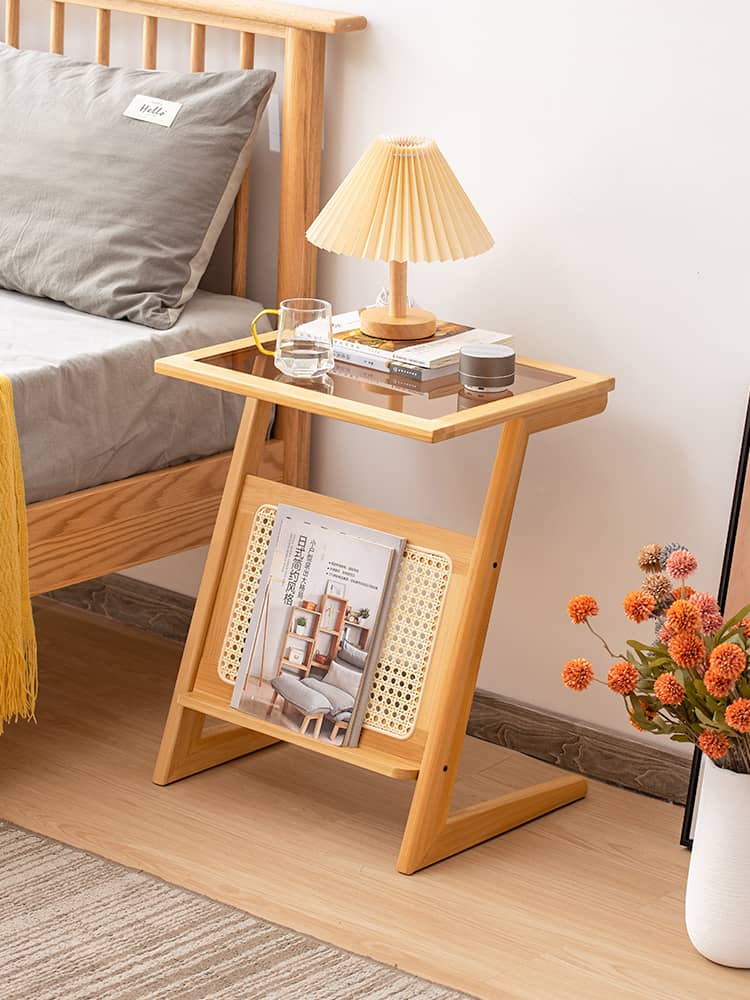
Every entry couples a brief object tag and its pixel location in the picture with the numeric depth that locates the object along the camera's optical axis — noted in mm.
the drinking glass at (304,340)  2979
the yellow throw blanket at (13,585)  2985
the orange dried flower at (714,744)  2737
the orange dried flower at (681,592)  2797
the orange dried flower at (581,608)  2804
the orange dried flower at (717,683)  2688
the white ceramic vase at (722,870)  2778
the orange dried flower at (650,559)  2835
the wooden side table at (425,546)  2918
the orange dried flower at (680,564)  2793
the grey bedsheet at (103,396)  3062
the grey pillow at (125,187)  3269
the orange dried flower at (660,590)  2798
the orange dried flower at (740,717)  2691
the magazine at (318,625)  3036
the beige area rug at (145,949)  2732
